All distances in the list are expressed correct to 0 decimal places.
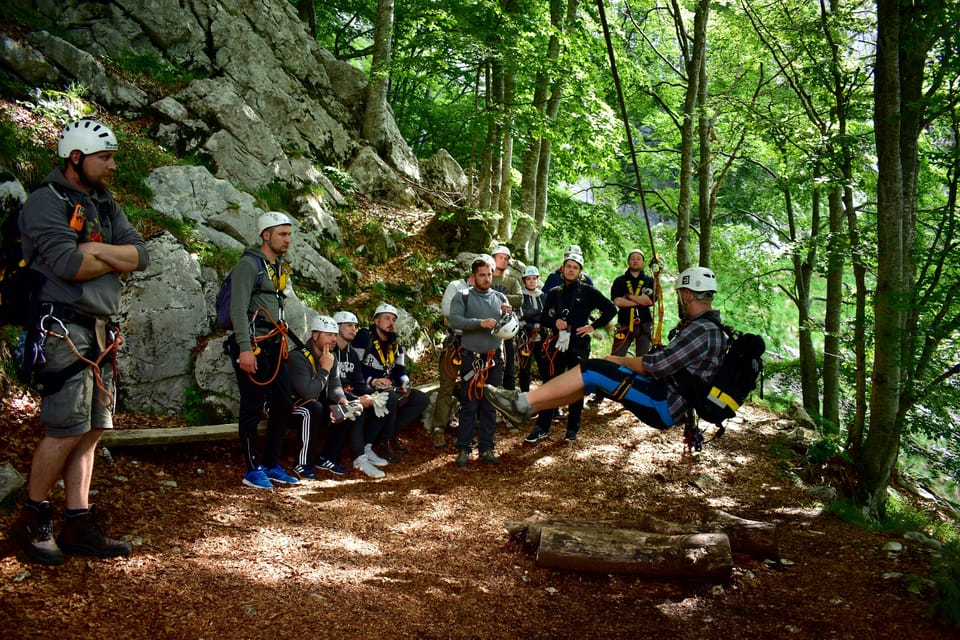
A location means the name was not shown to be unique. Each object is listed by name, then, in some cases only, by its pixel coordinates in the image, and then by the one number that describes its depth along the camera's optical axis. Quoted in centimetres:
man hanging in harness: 473
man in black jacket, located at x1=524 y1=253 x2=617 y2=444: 825
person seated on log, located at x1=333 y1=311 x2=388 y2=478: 701
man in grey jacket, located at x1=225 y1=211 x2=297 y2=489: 538
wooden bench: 525
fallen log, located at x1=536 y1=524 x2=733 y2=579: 424
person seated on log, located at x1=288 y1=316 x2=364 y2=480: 634
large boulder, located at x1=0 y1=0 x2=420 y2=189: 970
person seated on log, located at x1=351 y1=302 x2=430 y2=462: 738
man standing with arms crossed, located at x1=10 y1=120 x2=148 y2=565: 332
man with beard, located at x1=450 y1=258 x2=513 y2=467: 718
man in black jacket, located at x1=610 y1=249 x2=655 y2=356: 945
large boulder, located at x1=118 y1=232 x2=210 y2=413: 648
